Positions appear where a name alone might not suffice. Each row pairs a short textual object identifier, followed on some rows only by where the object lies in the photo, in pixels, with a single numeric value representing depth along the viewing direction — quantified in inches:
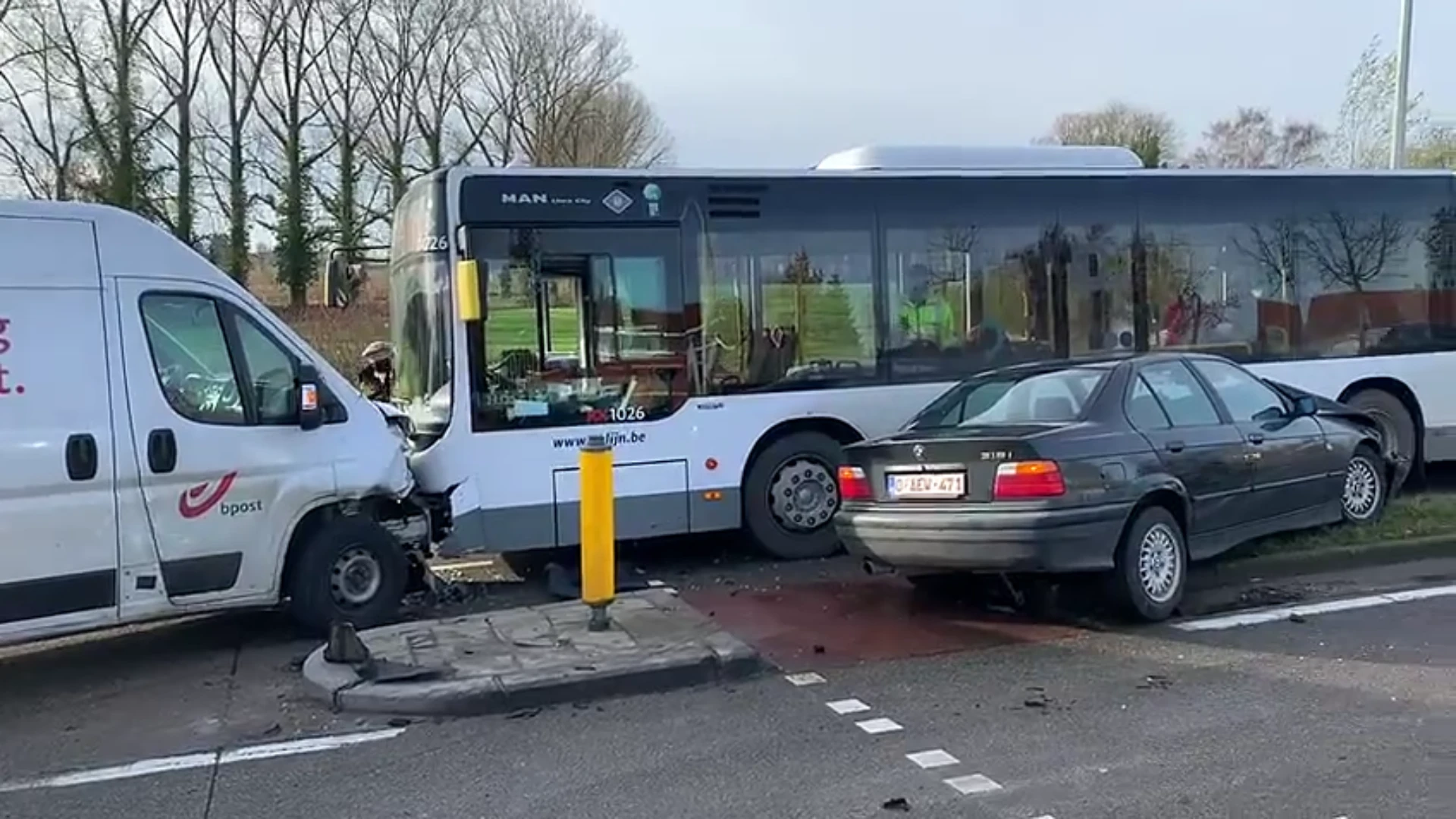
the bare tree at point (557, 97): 2078.0
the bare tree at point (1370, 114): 1005.2
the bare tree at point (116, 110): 1567.4
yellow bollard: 296.7
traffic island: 256.5
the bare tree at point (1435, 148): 1122.0
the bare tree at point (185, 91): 1657.2
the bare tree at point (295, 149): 1723.7
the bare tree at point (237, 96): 1731.1
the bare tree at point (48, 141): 1577.3
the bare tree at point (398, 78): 2042.3
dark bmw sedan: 296.0
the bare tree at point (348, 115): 1855.3
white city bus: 375.9
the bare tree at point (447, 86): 2150.6
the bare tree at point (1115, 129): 1656.0
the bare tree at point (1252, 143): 1654.2
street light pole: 807.1
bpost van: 282.7
